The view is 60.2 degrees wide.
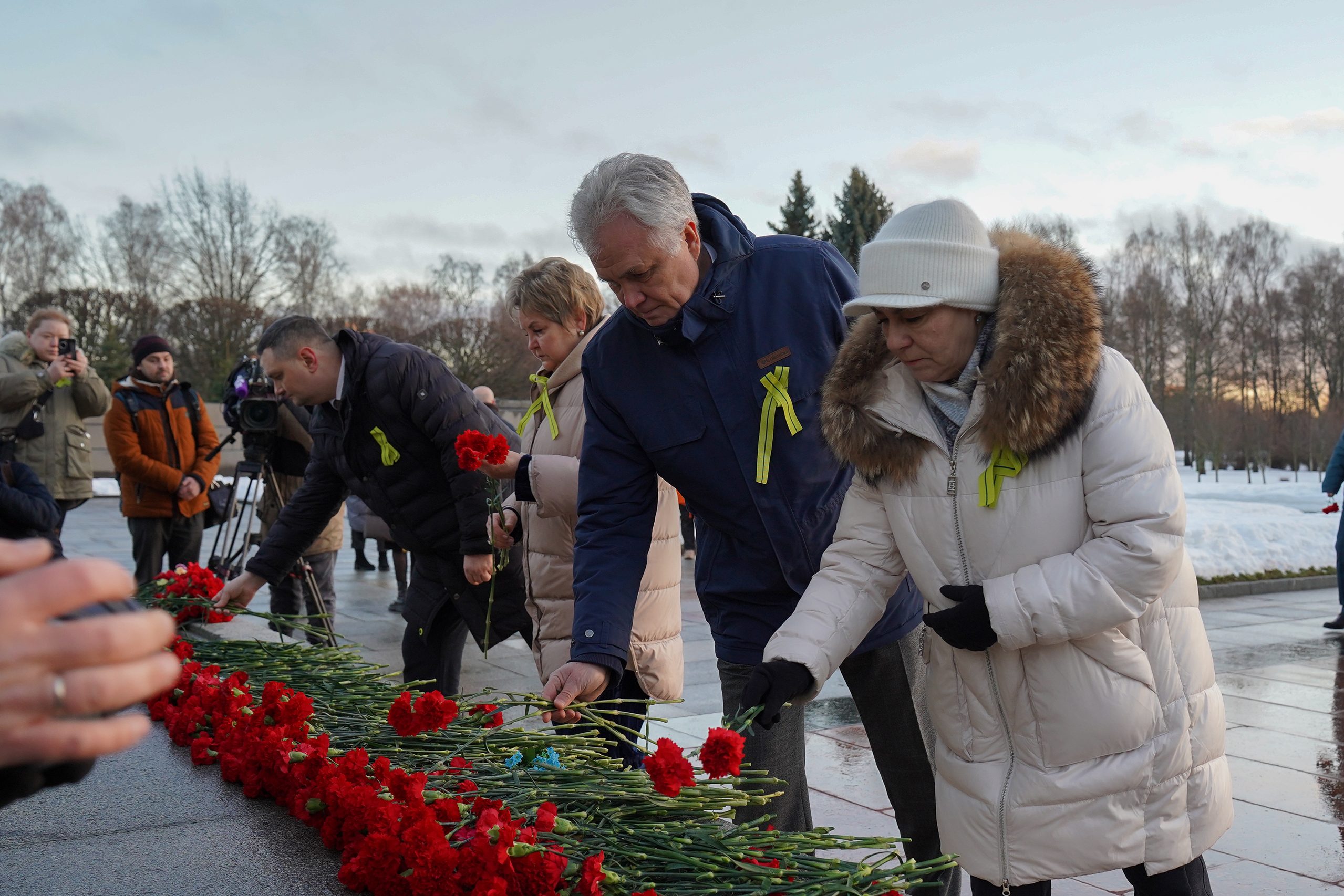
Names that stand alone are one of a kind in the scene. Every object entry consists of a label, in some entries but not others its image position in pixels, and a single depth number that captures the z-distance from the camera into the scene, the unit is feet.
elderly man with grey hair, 9.15
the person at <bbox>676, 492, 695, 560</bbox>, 44.32
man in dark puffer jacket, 13.53
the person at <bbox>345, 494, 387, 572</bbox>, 35.45
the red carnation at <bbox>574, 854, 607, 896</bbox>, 5.71
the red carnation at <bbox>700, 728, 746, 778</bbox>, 6.06
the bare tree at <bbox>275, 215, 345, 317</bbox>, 128.36
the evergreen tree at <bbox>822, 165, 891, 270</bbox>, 132.77
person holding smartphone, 24.43
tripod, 22.72
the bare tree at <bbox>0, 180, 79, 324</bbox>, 121.80
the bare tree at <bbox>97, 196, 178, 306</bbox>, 120.88
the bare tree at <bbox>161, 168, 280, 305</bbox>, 123.24
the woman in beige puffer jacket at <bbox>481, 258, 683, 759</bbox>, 11.69
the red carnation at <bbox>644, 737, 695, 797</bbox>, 5.97
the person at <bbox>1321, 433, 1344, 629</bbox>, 28.68
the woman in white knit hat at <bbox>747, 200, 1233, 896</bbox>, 7.28
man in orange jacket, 24.59
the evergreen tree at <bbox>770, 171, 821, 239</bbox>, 138.41
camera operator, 22.74
